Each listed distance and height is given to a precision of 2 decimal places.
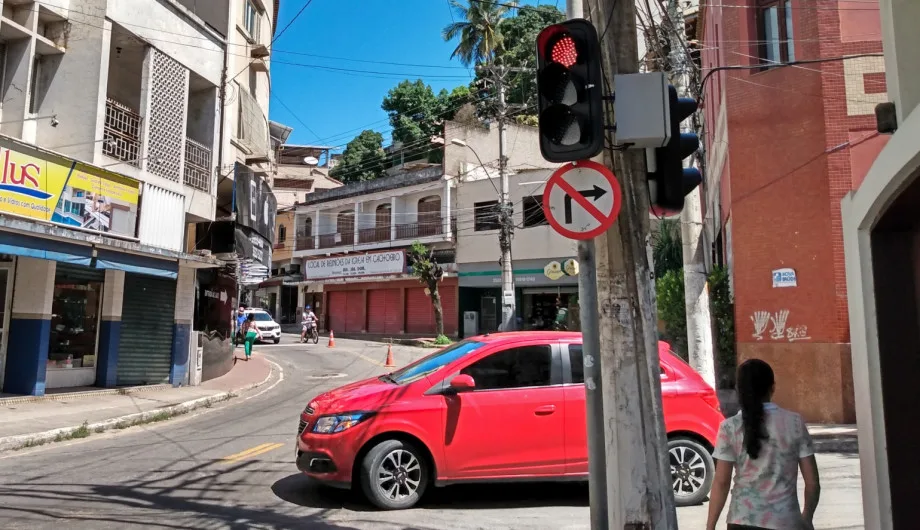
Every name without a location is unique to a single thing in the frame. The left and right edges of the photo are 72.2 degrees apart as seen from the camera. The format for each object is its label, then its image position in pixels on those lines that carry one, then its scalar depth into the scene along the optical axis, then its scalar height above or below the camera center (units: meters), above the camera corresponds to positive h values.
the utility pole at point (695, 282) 10.80 +0.92
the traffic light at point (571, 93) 3.87 +1.49
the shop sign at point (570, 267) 27.53 +2.95
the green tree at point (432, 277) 30.55 +2.76
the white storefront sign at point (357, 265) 35.88 +4.09
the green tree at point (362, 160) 52.28 +14.73
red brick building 10.72 +2.88
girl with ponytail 3.07 -0.63
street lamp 24.98 +3.59
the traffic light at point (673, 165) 4.10 +1.10
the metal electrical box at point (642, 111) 3.89 +1.38
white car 30.77 +0.28
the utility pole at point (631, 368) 3.85 -0.21
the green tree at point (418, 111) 48.03 +17.36
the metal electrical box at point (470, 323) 33.28 +0.56
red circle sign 3.93 +0.85
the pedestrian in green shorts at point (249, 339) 22.67 -0.23
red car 5.87 -0.89
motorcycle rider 30.67 +0.53
